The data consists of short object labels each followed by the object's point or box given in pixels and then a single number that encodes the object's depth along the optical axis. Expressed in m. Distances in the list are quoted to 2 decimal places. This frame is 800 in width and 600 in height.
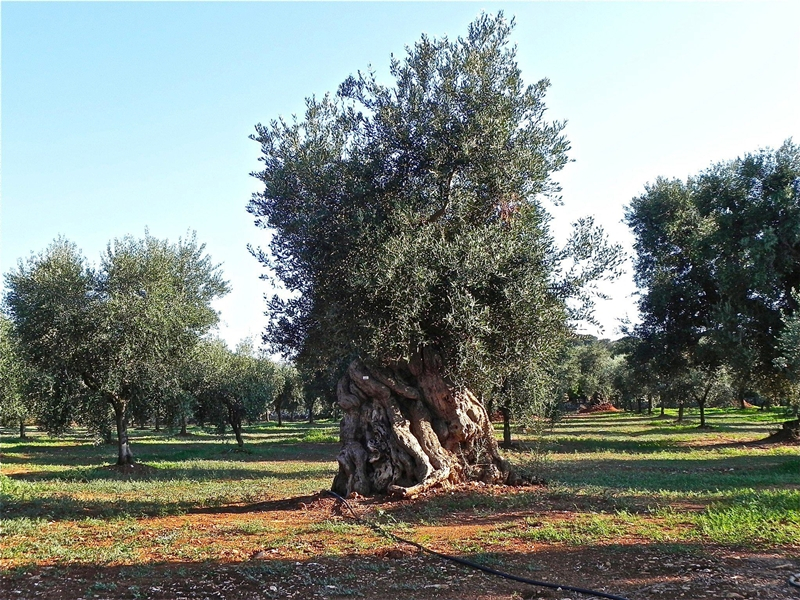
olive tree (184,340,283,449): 38.31
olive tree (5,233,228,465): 23.00
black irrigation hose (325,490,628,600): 7.02
